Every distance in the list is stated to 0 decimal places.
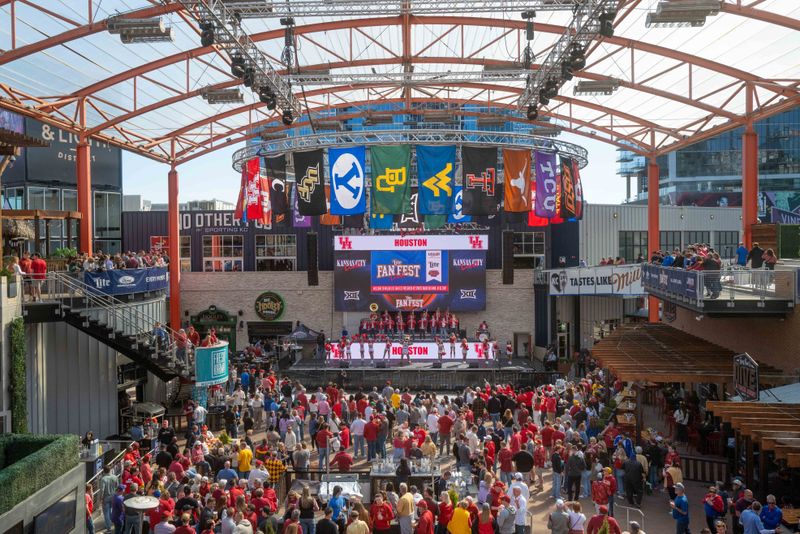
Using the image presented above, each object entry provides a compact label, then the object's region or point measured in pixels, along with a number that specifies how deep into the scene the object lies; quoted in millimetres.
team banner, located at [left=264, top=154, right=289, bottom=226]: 26016
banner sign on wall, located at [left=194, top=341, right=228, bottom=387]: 19844
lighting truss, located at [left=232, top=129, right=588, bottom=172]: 26223
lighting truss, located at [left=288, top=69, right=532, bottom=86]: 22016
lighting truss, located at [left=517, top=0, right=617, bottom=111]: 16453
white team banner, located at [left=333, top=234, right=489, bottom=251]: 33875
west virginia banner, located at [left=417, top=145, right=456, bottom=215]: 22781
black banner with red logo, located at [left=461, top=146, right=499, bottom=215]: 22578
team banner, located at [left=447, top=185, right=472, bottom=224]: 27533
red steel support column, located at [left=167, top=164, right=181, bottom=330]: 34312
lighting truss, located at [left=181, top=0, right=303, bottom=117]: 16906
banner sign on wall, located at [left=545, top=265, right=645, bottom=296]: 29109
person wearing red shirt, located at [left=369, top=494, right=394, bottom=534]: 11172
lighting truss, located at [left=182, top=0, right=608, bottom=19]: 17219
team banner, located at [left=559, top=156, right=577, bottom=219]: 25188
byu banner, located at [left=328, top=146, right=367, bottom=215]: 22844
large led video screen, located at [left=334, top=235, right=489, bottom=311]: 34000
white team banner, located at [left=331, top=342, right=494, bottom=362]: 30281
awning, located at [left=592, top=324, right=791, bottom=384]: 16641
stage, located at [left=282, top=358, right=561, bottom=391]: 27922
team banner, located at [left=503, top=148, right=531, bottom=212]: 23672
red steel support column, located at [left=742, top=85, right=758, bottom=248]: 22672
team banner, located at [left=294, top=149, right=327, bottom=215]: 23188
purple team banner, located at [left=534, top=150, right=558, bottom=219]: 24406
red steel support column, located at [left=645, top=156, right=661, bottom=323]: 30438
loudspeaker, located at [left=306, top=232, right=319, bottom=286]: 35000
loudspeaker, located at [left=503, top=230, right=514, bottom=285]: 34281
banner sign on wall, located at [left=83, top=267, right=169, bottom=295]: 20125
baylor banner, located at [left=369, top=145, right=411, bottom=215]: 22766
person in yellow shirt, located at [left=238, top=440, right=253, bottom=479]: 14250
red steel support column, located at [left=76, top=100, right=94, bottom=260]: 26125
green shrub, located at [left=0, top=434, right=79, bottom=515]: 9602
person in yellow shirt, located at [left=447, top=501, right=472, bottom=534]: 10789
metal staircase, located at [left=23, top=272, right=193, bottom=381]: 18359
